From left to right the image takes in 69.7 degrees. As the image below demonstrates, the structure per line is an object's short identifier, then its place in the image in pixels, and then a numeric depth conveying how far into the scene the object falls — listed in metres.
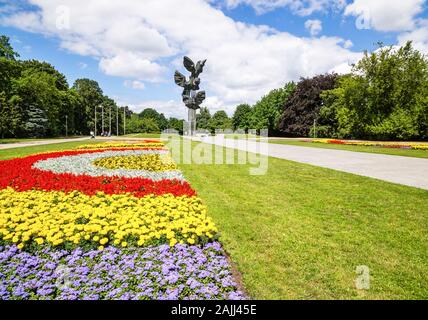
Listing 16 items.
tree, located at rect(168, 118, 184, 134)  72.42
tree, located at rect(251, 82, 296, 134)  68.26
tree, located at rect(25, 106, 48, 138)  43.28
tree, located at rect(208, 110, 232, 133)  90.38
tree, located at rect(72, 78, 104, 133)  68.80
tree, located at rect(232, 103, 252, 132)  85.16
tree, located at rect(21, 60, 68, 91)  59.24
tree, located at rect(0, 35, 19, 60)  29.75
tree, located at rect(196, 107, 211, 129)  93.94
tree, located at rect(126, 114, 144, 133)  83.44
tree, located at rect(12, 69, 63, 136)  41.80
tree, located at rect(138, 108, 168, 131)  111.28
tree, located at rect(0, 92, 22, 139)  37.13
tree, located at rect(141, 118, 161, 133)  84.76
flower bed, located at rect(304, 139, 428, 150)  22.73
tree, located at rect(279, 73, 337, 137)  50.22
